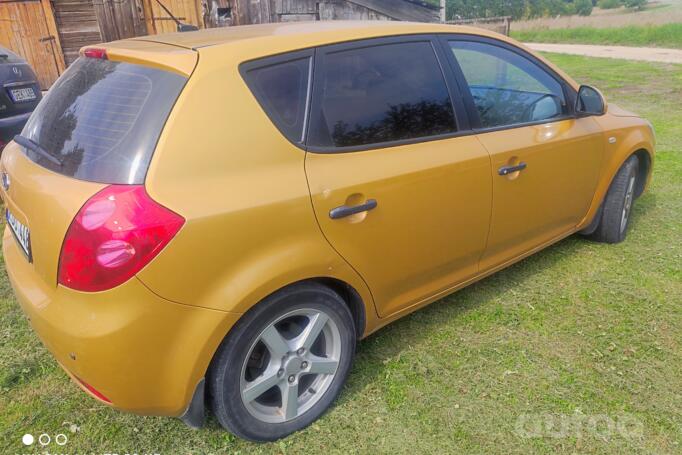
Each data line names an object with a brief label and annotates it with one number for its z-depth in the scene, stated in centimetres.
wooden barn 764
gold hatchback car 178
